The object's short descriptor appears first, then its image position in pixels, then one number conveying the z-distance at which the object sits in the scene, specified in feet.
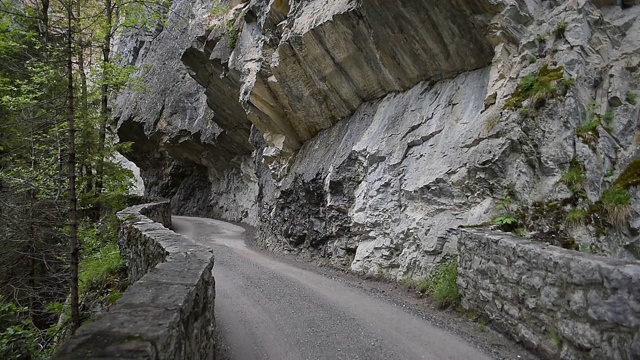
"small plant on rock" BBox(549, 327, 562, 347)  15.05
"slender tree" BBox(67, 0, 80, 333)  22.90
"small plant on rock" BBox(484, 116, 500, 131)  26.91
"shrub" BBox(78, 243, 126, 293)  31.76
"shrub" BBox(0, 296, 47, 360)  22.97
